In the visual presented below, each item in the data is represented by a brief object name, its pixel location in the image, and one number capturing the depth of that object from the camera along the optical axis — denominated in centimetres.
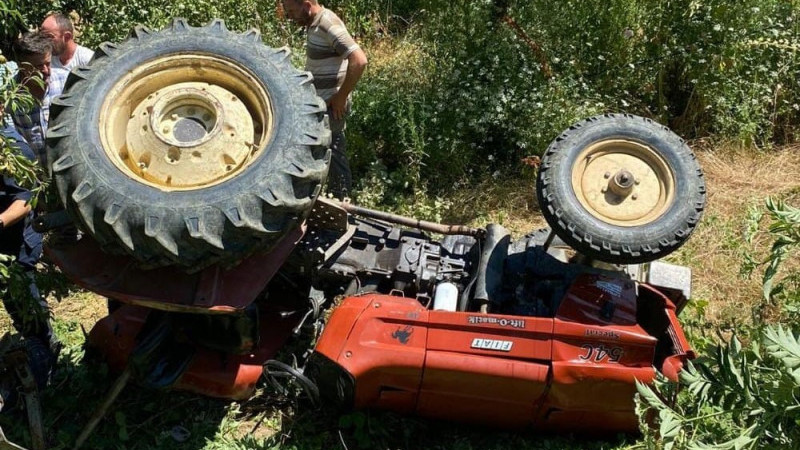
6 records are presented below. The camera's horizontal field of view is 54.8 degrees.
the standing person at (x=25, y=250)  366
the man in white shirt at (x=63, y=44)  441
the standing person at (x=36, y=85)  408
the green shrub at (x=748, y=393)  221
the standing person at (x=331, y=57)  445
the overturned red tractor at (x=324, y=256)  296
